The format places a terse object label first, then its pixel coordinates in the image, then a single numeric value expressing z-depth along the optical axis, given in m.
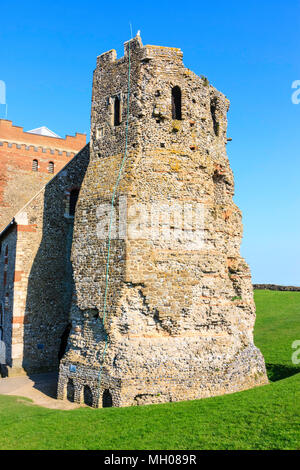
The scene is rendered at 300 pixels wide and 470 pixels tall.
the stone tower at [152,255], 11.41
